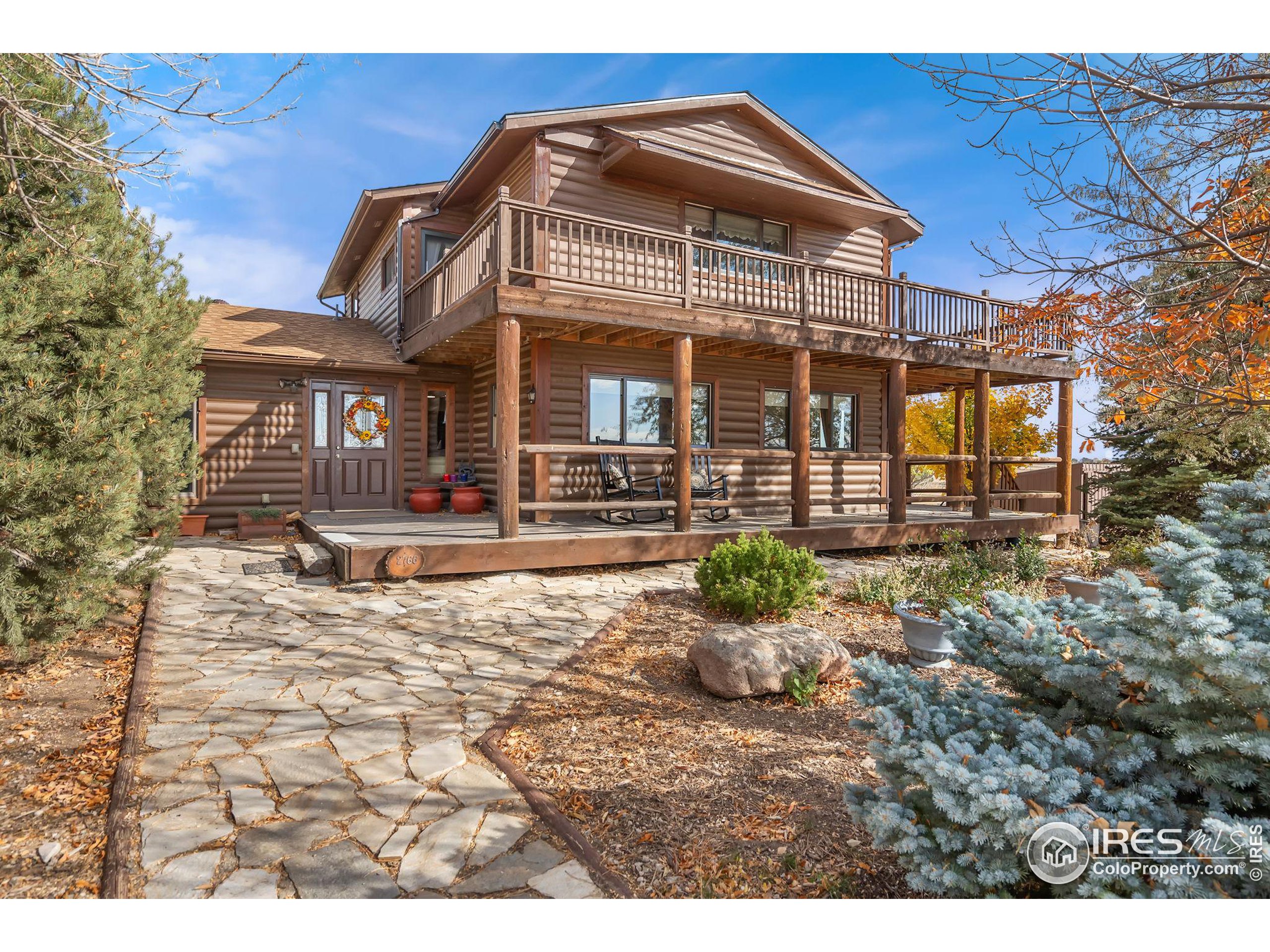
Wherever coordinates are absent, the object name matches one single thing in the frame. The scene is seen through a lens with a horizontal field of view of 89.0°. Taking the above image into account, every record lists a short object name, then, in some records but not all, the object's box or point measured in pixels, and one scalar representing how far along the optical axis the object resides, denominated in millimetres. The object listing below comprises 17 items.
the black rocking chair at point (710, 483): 10747
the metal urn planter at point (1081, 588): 6293
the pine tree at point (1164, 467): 9836
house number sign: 6785
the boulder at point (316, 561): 7160
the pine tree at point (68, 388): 4059
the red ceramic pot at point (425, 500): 11477
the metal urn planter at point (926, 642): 4777
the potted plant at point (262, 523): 10461
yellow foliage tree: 18797
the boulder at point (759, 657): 4168
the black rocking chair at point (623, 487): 10062
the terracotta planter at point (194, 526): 10312
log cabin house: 8469
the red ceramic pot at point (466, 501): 11078
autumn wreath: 11789
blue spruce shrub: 1763
